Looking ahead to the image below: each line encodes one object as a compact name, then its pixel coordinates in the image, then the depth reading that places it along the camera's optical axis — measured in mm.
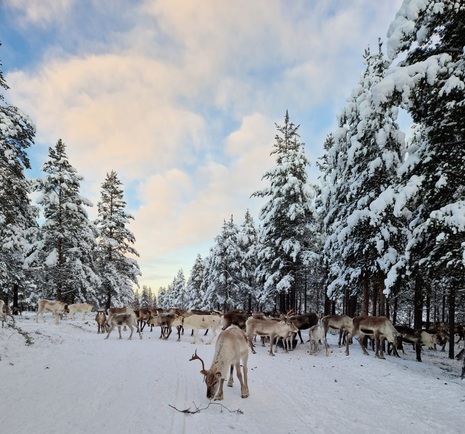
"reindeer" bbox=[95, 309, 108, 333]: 17141
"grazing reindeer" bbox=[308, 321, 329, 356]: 14062
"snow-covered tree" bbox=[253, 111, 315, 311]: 23775
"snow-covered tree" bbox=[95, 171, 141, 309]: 31344
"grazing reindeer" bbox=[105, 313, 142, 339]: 15938
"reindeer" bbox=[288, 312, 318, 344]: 16016
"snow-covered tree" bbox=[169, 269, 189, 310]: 79319
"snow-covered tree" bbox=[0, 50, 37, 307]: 14281
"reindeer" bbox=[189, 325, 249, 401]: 6242
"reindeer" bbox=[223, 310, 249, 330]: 17109
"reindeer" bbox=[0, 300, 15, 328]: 14228
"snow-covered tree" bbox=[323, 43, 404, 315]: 14531
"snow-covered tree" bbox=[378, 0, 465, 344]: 7586
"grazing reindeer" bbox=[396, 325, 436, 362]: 14250
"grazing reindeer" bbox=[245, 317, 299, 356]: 13555
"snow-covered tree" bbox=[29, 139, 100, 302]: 24328
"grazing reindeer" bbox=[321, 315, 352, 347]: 14812
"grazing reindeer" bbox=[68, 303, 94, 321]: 21653
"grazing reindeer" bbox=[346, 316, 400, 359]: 13102
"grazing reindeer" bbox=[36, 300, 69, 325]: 18922
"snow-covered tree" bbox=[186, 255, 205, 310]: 53516
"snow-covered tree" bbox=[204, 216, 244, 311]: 36750
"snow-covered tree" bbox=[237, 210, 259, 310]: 36562
